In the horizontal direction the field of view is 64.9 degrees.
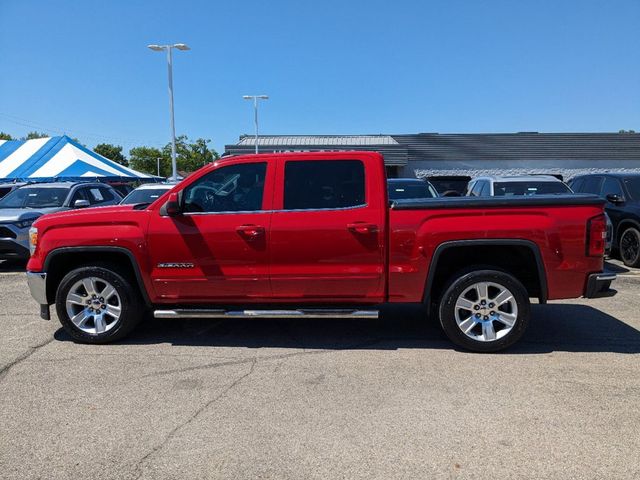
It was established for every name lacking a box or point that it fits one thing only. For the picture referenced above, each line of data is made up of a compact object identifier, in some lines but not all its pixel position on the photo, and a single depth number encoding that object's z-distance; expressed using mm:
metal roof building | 33531
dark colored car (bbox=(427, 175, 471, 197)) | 15960
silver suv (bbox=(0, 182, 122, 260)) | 9453
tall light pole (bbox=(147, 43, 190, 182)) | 23139
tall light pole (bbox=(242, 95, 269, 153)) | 35753
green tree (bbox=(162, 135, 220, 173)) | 76375
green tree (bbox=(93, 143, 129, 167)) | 78688
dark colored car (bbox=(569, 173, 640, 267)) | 9211
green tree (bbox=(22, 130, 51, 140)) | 87625
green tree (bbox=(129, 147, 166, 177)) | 79438
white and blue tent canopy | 21484
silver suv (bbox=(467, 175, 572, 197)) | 9945
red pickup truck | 4758
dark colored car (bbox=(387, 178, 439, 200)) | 10516
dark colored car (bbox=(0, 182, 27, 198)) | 16875
